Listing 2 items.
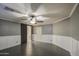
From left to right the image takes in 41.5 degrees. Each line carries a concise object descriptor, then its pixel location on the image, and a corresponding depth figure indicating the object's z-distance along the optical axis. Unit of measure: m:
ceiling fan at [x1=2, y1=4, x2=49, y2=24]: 1.93
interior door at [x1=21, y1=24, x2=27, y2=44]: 2.07
